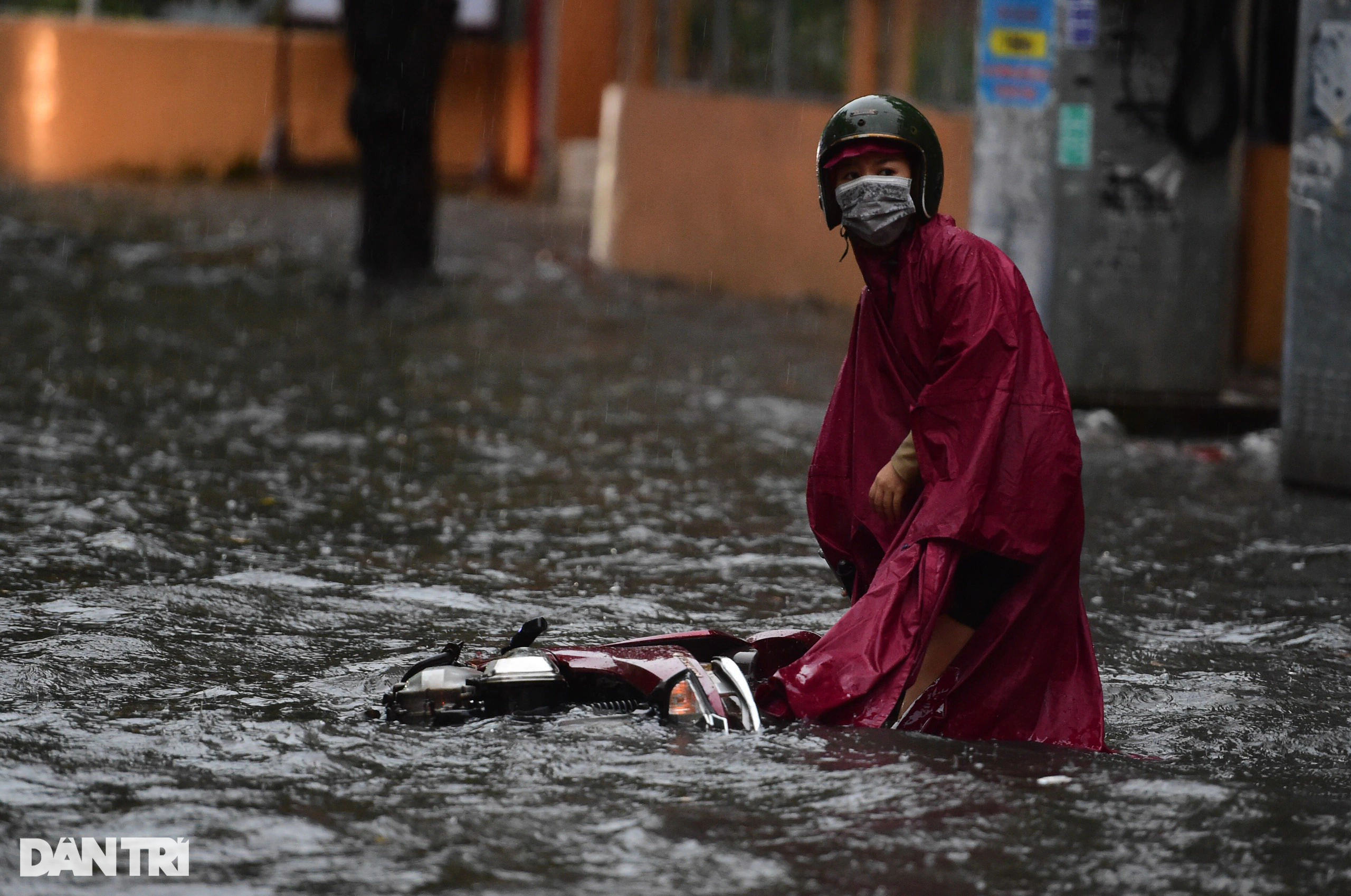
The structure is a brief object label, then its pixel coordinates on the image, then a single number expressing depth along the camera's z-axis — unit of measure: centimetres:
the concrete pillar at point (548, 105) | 4253
